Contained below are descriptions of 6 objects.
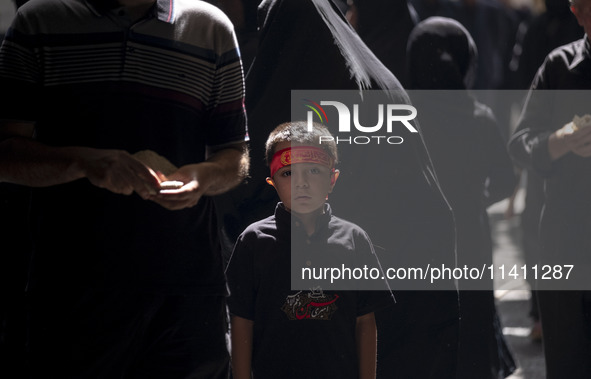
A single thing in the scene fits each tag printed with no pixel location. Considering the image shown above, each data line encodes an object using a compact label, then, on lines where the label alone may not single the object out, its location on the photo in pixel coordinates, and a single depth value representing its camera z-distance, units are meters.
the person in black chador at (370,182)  5.21
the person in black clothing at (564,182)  6.06
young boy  4.87
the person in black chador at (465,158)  6.55
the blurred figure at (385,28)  6.59
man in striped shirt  3.89
